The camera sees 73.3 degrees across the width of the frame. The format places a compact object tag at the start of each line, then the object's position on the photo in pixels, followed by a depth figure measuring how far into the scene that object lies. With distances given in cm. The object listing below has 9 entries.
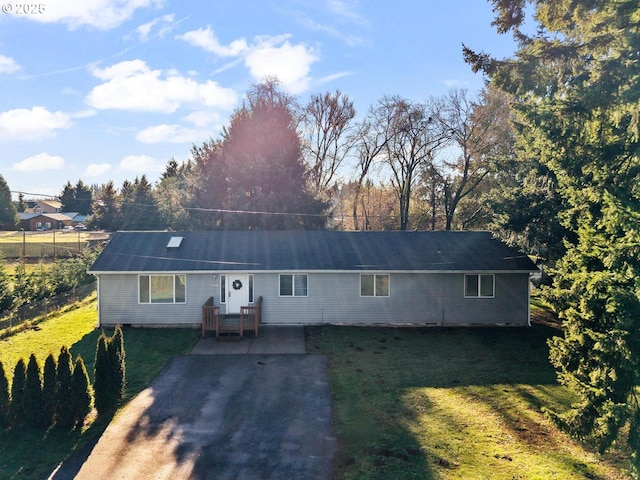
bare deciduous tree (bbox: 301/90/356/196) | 3538
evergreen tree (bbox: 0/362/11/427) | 812
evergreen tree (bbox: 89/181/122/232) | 4875
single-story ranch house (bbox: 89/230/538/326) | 1570
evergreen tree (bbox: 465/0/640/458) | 652
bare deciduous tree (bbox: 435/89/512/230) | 2847
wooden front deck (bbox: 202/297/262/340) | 1459
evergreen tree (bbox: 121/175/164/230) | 3894
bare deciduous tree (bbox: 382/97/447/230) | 3184
